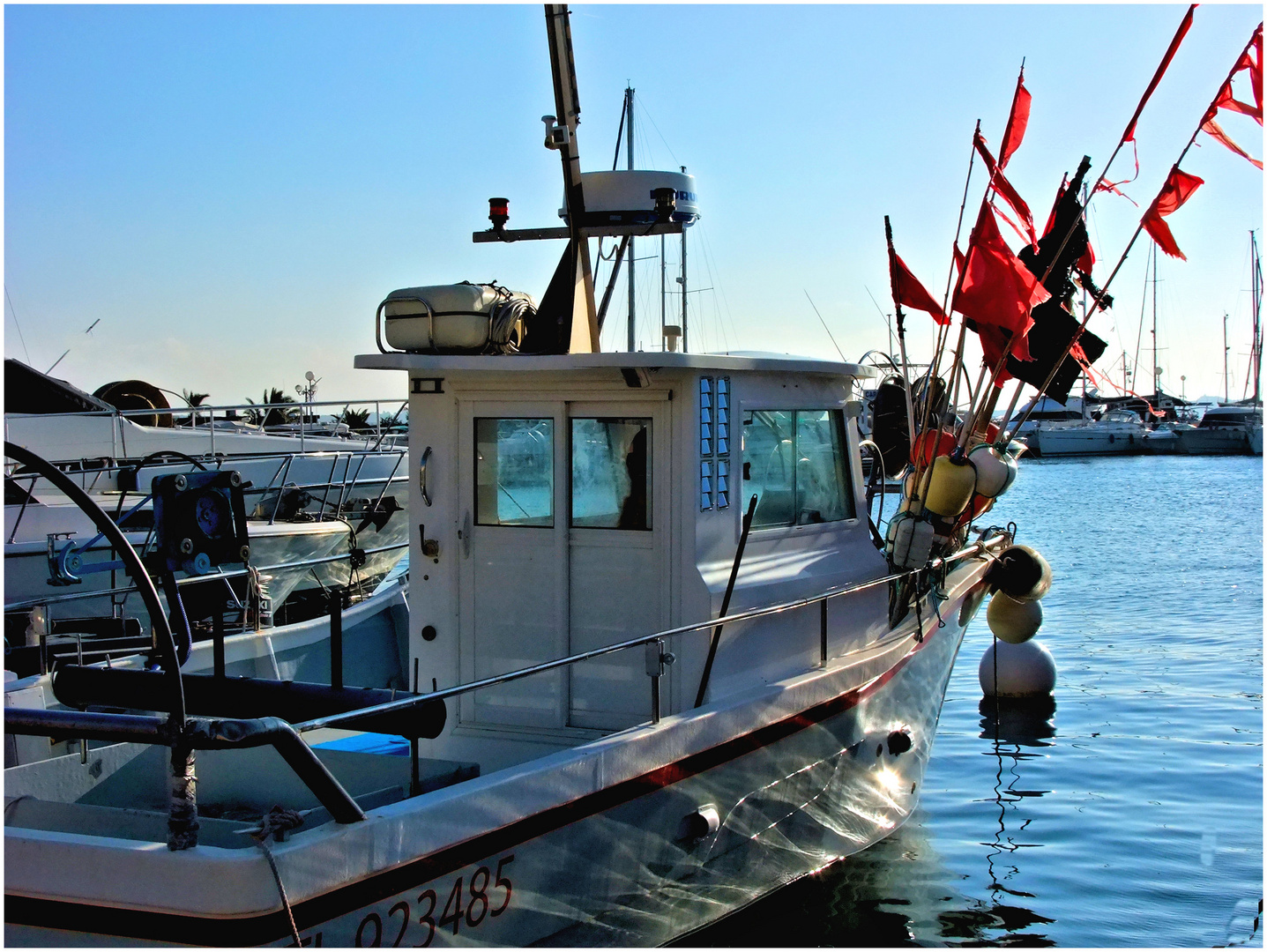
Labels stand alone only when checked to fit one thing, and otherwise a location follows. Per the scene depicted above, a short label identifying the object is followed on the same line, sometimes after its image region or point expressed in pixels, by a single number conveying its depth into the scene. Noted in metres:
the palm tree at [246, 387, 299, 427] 28.03
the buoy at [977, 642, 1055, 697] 12.47
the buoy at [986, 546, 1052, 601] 8.62
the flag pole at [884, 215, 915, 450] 8.20
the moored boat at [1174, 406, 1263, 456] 66.12
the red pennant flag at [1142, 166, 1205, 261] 7.73
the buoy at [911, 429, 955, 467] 8.00
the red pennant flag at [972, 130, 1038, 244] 7.77
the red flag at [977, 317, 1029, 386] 7.74
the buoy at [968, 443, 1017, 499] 7.43
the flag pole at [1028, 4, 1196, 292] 7.36
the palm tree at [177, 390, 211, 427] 21.61
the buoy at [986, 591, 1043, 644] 9.13
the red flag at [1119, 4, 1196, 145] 7.36
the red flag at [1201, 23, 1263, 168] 7.34
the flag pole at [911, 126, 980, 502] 8.01
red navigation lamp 6.98
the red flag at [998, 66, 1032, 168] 8.11
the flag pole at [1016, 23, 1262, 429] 7.65
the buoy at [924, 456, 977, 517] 7.29
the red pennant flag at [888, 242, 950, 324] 8.27
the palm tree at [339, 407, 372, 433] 28.20
